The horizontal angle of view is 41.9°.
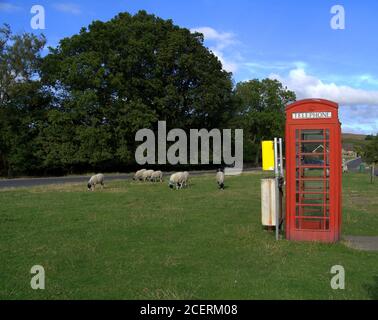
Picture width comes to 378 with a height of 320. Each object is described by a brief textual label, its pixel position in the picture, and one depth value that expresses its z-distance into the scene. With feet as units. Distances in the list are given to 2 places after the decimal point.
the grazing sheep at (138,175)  113.60
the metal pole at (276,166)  35.45
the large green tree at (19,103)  164.14
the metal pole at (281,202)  37.81
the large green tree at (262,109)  305.69
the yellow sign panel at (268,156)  36.17
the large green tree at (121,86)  166.20
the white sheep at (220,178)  87.40
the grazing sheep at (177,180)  89.35
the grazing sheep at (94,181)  87.30
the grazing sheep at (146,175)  112.27
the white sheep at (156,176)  112.37
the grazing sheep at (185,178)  91.71
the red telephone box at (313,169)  33.27
